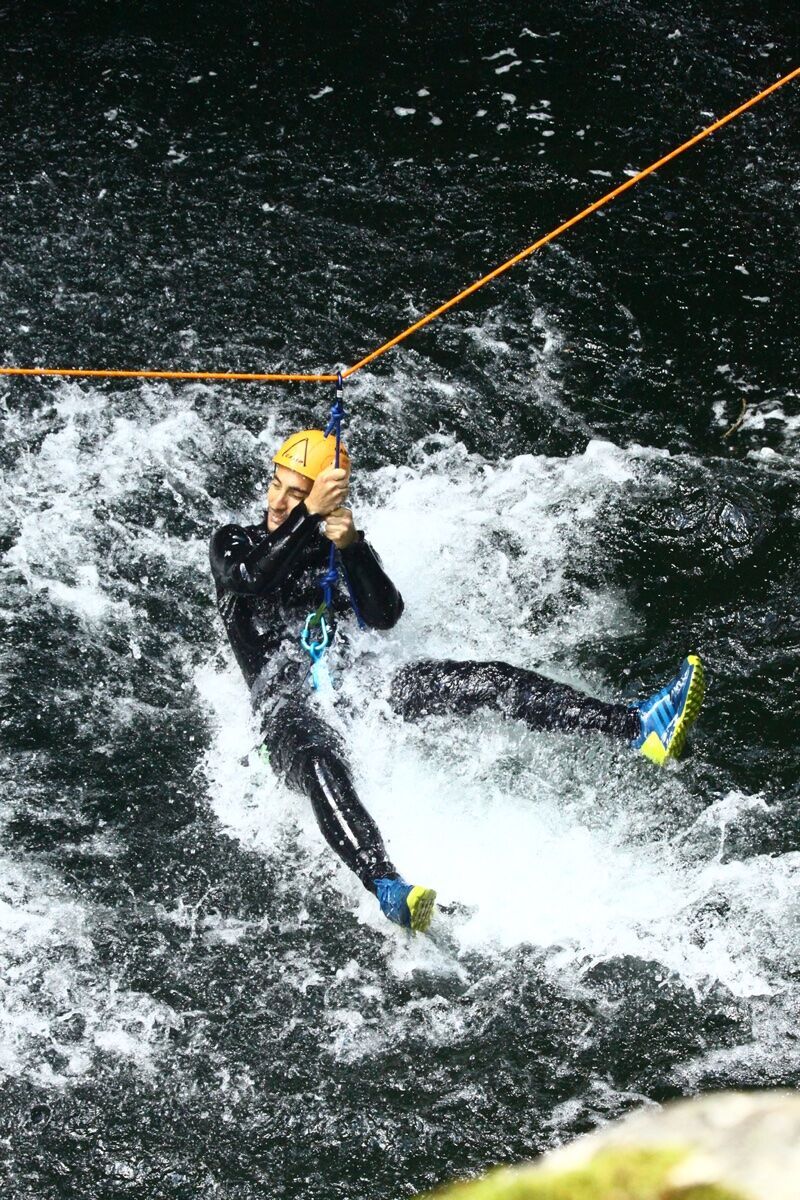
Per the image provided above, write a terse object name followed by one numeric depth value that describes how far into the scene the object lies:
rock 3.87
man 12.08
